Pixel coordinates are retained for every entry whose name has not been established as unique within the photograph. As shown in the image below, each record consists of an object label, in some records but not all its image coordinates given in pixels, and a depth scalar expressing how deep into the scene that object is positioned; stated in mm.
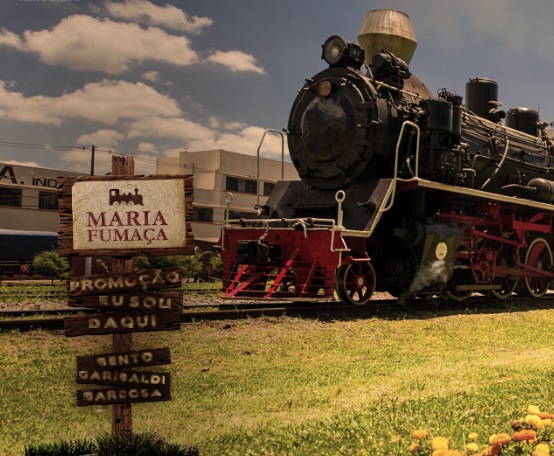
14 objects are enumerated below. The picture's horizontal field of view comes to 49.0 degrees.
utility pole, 33594
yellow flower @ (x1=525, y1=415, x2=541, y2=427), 3252
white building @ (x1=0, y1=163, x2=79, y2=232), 34250
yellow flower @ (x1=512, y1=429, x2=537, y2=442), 3000
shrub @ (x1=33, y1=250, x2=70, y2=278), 19188
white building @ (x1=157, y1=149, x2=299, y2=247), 42250
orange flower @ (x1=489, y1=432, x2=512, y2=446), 3041
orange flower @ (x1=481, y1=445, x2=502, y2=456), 3068
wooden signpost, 3482
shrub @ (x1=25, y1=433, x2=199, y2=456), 3311
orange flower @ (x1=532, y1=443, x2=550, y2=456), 2906
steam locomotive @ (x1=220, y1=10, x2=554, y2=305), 10578
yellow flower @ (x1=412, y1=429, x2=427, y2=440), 3194
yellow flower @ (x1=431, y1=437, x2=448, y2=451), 2994
